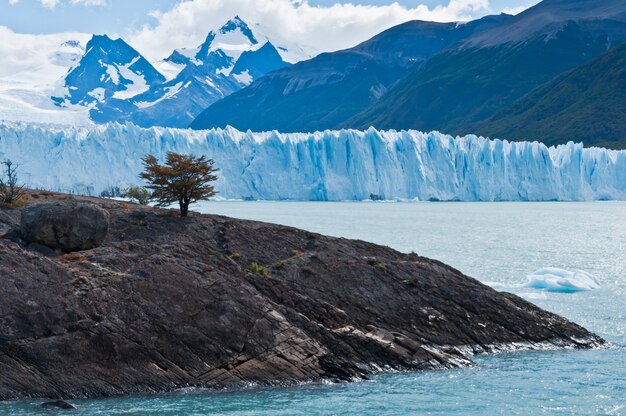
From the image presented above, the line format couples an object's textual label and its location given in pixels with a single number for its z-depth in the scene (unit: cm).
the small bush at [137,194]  5416
